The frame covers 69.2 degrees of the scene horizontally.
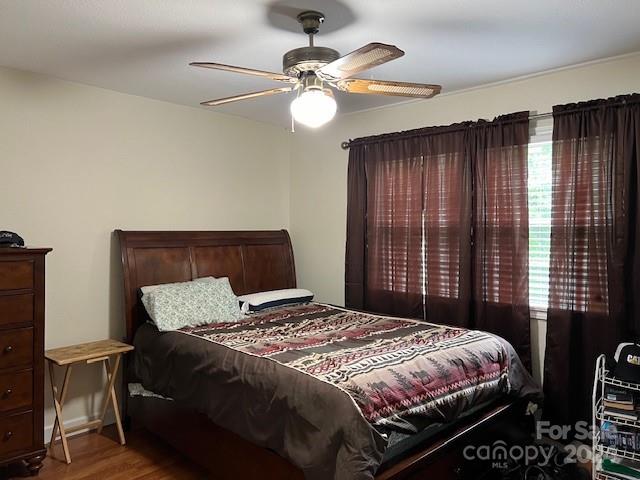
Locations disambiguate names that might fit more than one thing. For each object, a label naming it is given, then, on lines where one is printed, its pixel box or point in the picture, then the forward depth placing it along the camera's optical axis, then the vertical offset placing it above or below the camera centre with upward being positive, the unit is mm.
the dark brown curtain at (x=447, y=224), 3322 +60
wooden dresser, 2559 -728
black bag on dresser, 2654 -68
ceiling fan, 2098 +727
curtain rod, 3038 +779
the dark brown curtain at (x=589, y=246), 2693 -74
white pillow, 3641 -555
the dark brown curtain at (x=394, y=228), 3650 +30
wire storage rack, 2291 -1002
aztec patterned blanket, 1898 -719
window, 3100 +134
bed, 1943 -880
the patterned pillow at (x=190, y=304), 3117 -524
